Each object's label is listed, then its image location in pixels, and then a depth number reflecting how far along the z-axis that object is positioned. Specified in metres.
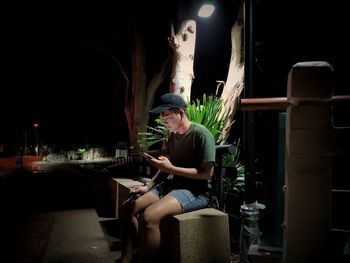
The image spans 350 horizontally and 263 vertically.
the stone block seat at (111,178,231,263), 3.10
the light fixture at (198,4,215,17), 5.91
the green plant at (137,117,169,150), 5.86
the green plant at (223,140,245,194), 4.96
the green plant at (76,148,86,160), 35.22
